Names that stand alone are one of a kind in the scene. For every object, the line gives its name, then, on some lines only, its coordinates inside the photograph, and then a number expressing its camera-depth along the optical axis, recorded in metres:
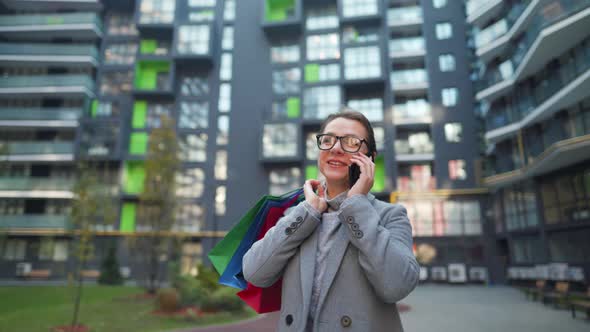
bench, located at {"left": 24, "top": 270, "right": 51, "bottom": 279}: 33.53
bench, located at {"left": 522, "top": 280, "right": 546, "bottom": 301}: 17.25
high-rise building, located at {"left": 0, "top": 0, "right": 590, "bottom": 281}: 29.98
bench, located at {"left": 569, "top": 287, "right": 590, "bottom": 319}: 11.62
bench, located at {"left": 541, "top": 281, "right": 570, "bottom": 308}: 14.54
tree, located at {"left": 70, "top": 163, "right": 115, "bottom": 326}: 11.54
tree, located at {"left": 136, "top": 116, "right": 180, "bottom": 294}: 20.91
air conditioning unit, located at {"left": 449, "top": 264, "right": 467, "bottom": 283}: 29.11
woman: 1.68
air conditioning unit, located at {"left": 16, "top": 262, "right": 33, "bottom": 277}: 33.34
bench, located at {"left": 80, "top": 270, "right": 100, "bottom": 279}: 33.34
